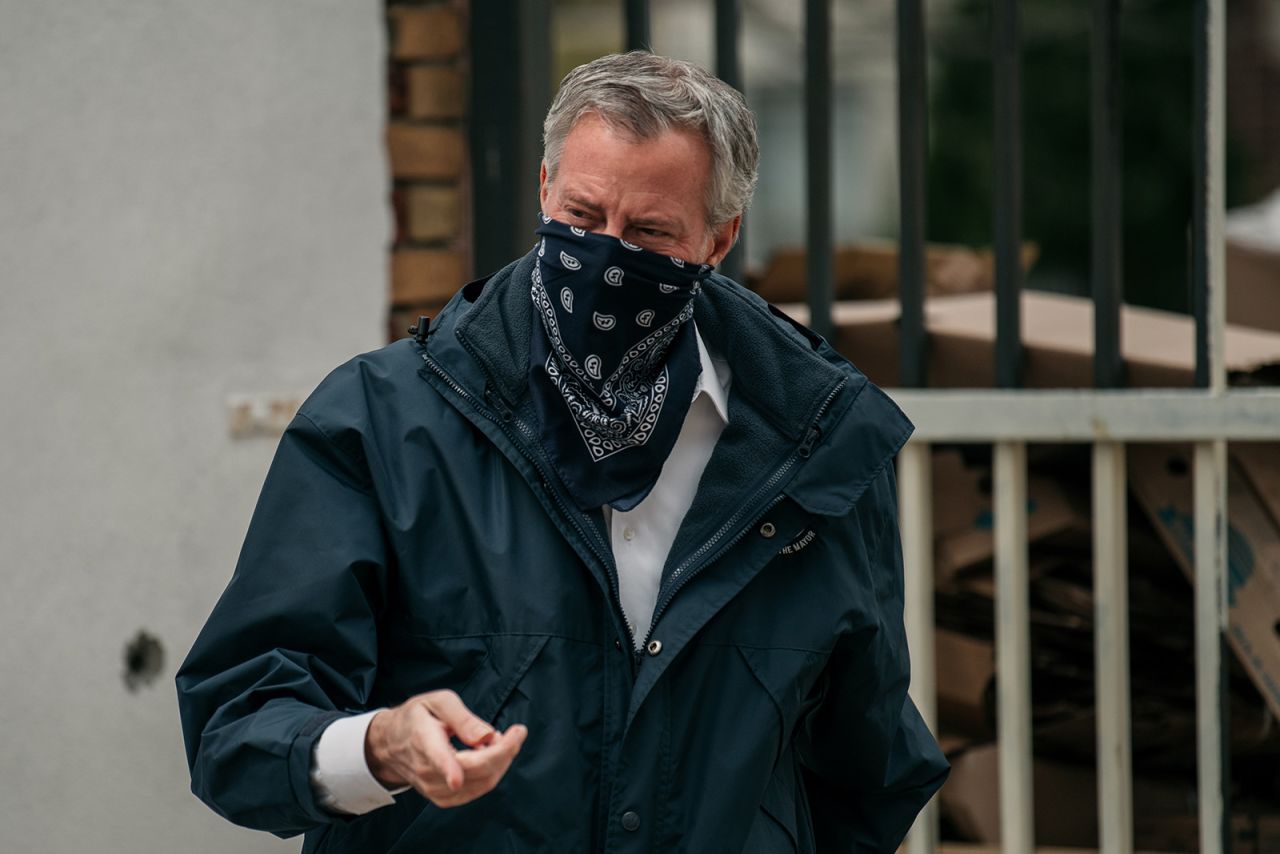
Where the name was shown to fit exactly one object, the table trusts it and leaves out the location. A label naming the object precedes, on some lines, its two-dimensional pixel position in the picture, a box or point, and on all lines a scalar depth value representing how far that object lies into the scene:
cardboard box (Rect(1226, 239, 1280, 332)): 9.90
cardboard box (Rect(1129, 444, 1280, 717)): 6.44
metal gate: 6.29
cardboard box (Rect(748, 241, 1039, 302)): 8.91
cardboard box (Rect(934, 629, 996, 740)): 7.04
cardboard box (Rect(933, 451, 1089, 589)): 7.14
